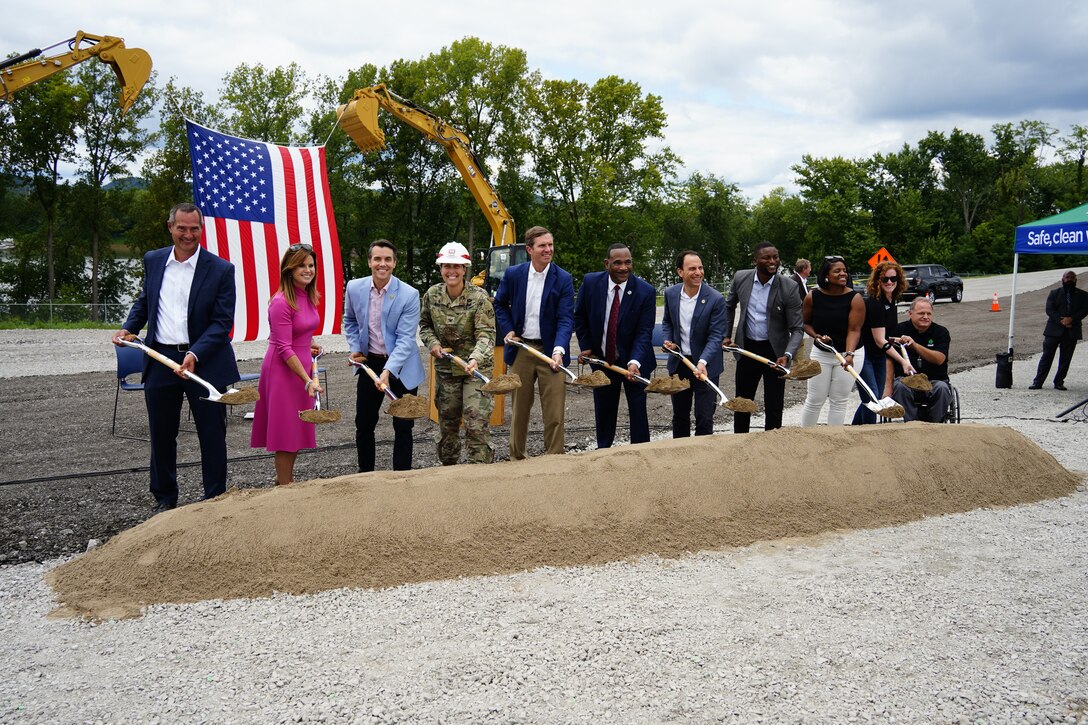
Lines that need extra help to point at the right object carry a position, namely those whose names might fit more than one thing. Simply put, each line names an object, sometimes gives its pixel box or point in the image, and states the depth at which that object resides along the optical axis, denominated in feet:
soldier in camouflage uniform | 16.70
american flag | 24.31
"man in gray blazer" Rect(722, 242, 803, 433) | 19.12
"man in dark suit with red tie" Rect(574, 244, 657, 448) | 18.70
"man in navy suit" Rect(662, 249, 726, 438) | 18.78
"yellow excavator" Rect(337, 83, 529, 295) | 39.24
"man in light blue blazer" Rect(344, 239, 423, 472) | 16.57
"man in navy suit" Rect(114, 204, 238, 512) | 15.11
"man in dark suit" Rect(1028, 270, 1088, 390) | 33.60
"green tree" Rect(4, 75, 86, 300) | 96.78
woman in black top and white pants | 19.97
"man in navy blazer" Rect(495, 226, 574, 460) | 18.08
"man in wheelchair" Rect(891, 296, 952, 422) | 21.16
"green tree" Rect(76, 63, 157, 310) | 101.76
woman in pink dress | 15.67
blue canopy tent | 32.32
